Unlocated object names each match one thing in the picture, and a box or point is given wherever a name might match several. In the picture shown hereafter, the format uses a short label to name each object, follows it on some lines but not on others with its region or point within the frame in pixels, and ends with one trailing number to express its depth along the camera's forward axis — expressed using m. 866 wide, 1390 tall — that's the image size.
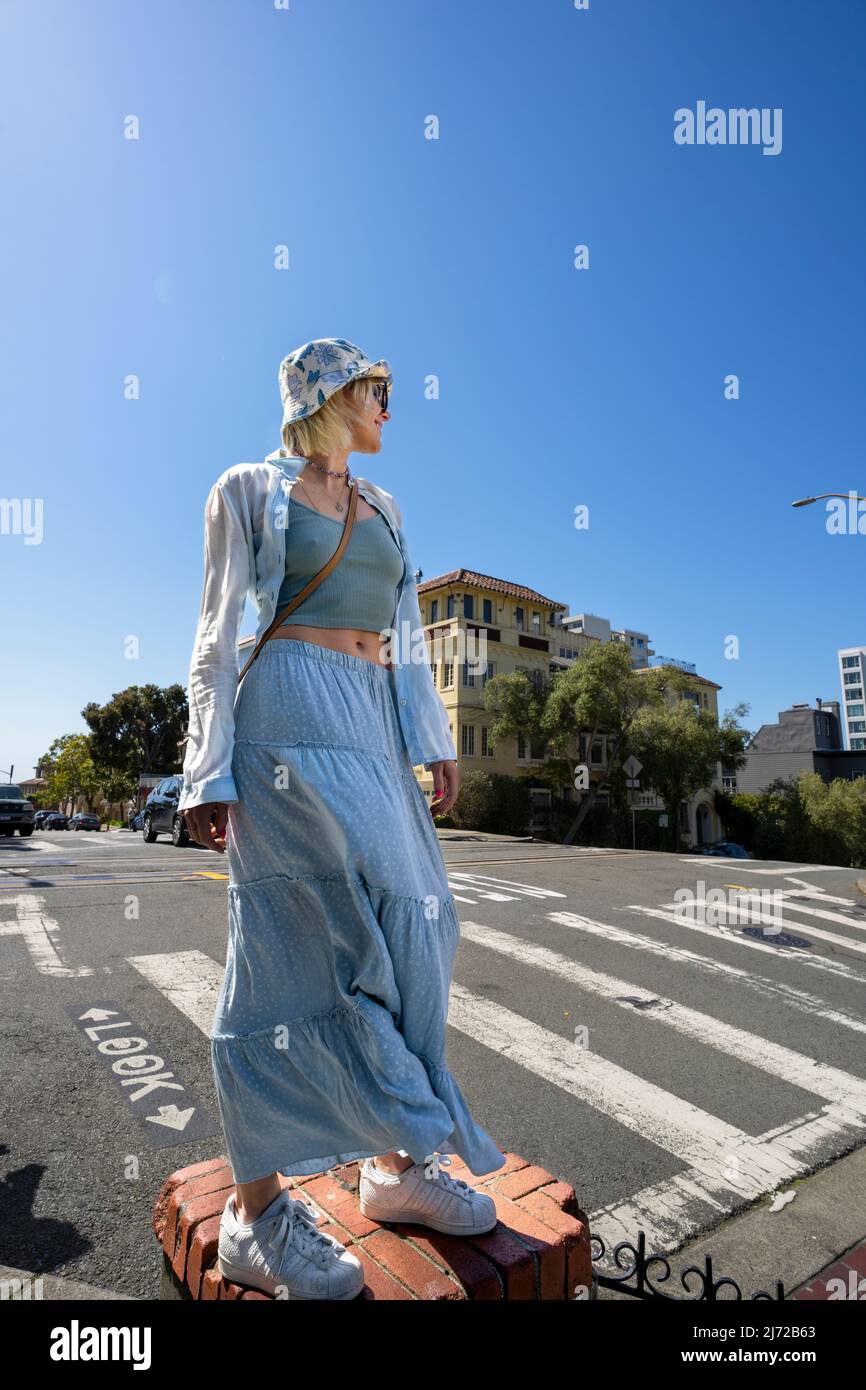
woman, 1.75
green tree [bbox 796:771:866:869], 44.70
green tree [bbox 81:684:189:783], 60.81
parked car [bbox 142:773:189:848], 19.33
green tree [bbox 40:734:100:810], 71.38
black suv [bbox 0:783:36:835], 24.25
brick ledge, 1.75
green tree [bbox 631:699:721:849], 39.38
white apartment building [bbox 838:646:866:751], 137.88
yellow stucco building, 44.16
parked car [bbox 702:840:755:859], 43.25
